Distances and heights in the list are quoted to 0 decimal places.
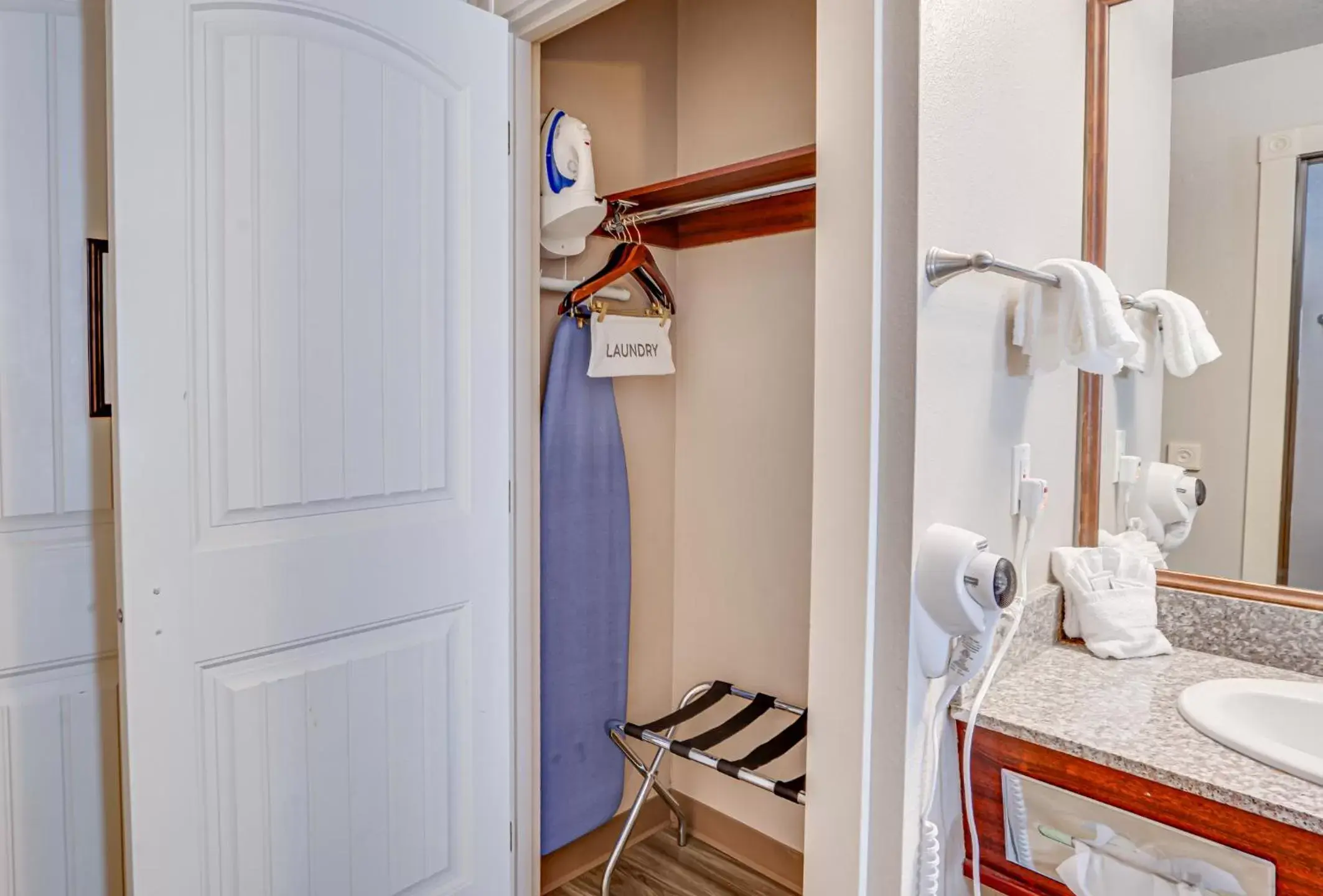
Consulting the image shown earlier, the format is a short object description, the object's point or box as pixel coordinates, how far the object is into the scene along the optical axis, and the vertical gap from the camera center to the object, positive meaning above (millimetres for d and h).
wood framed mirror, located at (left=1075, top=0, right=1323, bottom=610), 1388 +283
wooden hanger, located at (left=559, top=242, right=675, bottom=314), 1845 +345
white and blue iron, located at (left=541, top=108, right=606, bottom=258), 1769 +545
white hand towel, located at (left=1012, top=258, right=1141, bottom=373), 1229 +153
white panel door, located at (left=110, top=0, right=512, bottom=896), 1109 -50
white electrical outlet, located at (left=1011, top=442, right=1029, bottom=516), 1396 -96
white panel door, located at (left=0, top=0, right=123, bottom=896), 1190 -100
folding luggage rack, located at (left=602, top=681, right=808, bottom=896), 1590 -733
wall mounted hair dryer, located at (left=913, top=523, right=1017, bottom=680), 1105 -256
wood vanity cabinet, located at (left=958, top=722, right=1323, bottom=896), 954 -530
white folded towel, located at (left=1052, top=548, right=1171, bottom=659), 1441 -349
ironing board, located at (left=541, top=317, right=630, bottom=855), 1867 -444
